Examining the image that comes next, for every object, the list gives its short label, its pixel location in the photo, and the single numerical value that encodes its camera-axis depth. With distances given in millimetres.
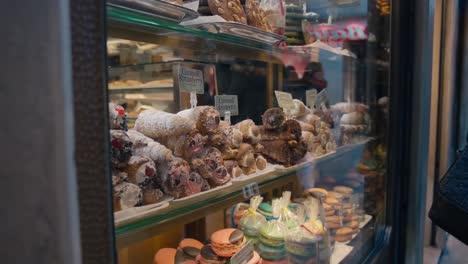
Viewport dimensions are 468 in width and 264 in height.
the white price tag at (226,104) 1191
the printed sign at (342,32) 1723
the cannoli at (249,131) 1130
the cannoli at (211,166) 862
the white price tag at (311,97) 1524
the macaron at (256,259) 1065
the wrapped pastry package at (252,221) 1202
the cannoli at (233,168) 984
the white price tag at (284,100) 1306
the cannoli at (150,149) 770
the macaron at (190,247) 1035
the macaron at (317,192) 1594
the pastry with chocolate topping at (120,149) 684
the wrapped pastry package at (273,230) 1190
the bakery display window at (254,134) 771
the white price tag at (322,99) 1565
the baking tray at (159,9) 694
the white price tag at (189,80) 1062
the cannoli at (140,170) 708
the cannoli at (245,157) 1041
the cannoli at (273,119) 1199
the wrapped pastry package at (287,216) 1275
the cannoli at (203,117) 923
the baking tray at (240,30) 946
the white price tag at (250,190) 946
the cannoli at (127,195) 656
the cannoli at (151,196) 726
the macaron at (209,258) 991
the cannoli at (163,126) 861
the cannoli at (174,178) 772
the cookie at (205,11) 1017
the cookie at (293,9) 1557
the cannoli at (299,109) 1375
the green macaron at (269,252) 1184
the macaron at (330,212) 1579
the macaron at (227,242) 1005
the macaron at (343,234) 1518
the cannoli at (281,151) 1167
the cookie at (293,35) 1526
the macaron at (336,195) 1675
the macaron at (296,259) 1219
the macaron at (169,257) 1021
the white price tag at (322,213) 1433
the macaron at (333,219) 1559
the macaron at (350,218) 1639
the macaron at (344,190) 1741
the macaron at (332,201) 1611
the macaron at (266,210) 1300
